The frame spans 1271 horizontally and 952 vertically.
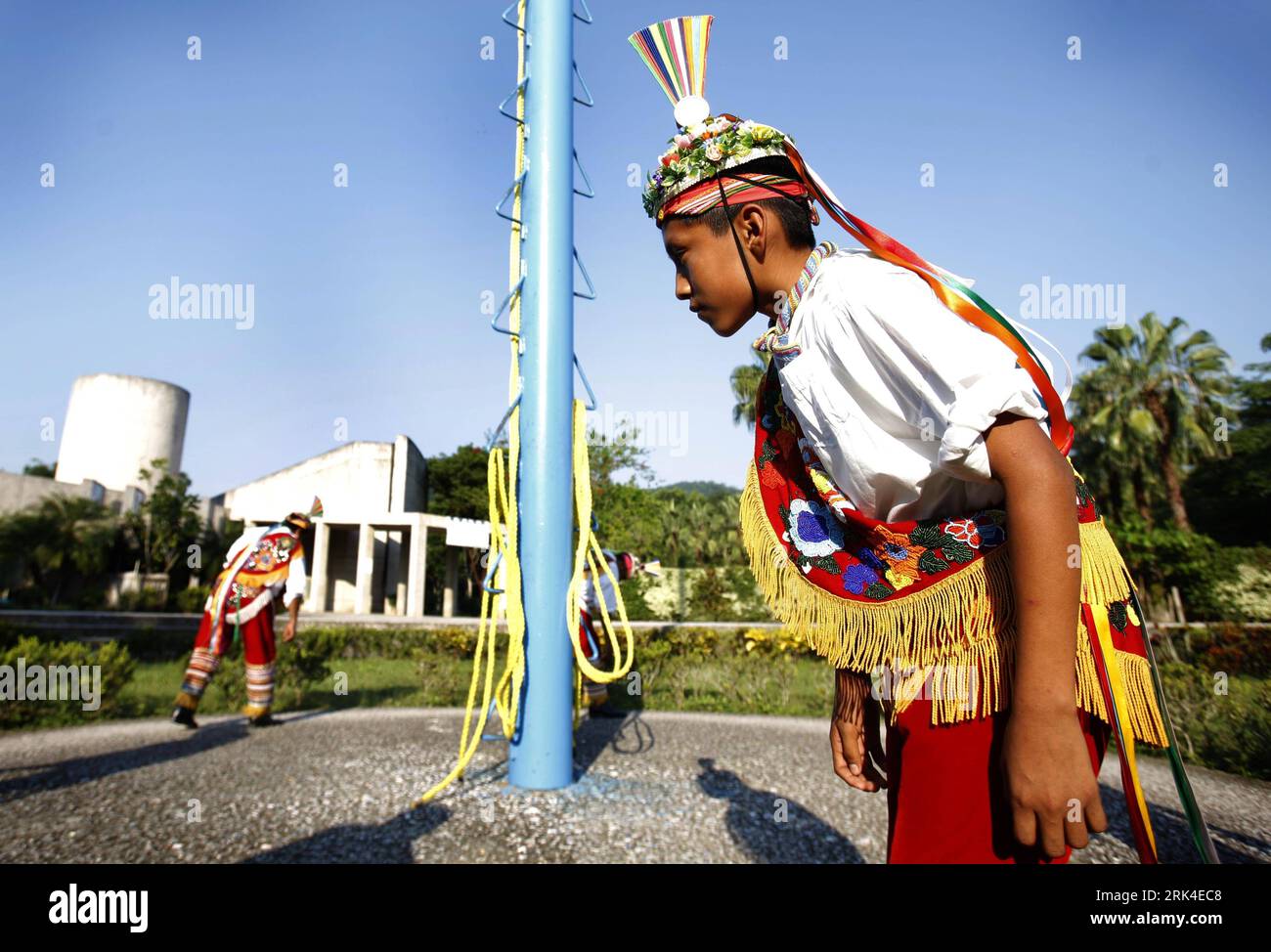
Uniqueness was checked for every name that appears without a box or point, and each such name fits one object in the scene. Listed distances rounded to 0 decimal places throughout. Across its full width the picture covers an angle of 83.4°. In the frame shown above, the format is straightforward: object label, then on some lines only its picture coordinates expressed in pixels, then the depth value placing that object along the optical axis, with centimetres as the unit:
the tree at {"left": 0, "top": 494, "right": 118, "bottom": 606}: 2022
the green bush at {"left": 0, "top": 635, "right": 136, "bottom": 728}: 618
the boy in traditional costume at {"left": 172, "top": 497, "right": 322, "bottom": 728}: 616
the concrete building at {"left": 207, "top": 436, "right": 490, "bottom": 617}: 2167
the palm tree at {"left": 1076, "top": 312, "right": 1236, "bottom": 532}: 2505
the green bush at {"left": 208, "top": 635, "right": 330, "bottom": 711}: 770
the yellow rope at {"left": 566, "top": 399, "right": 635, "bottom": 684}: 420
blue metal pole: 425
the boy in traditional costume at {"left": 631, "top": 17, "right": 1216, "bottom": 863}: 107
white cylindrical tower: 2683
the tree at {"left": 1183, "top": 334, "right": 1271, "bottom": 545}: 2842
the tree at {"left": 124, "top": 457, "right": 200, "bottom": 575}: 2228
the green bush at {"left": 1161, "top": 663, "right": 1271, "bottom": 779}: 566
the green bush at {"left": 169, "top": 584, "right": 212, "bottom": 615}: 1958
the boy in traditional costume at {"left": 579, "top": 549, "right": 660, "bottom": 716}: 692
